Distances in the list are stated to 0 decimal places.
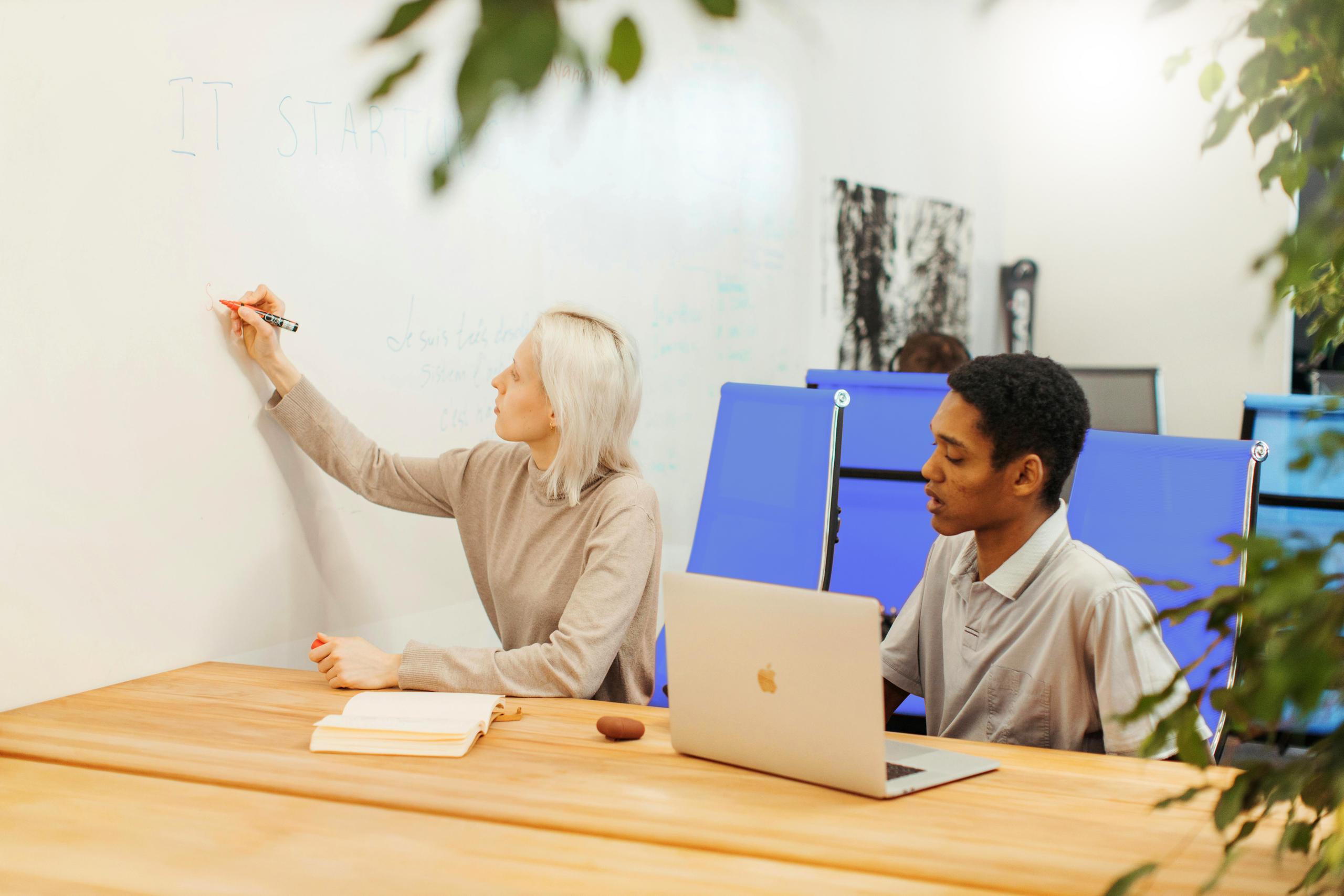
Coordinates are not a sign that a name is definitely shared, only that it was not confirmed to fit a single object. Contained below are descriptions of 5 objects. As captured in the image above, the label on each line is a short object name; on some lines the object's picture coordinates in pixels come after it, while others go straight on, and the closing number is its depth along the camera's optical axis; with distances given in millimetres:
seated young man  1524
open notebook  1359
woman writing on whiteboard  1772
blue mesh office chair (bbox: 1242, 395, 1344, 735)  2562
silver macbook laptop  1209
